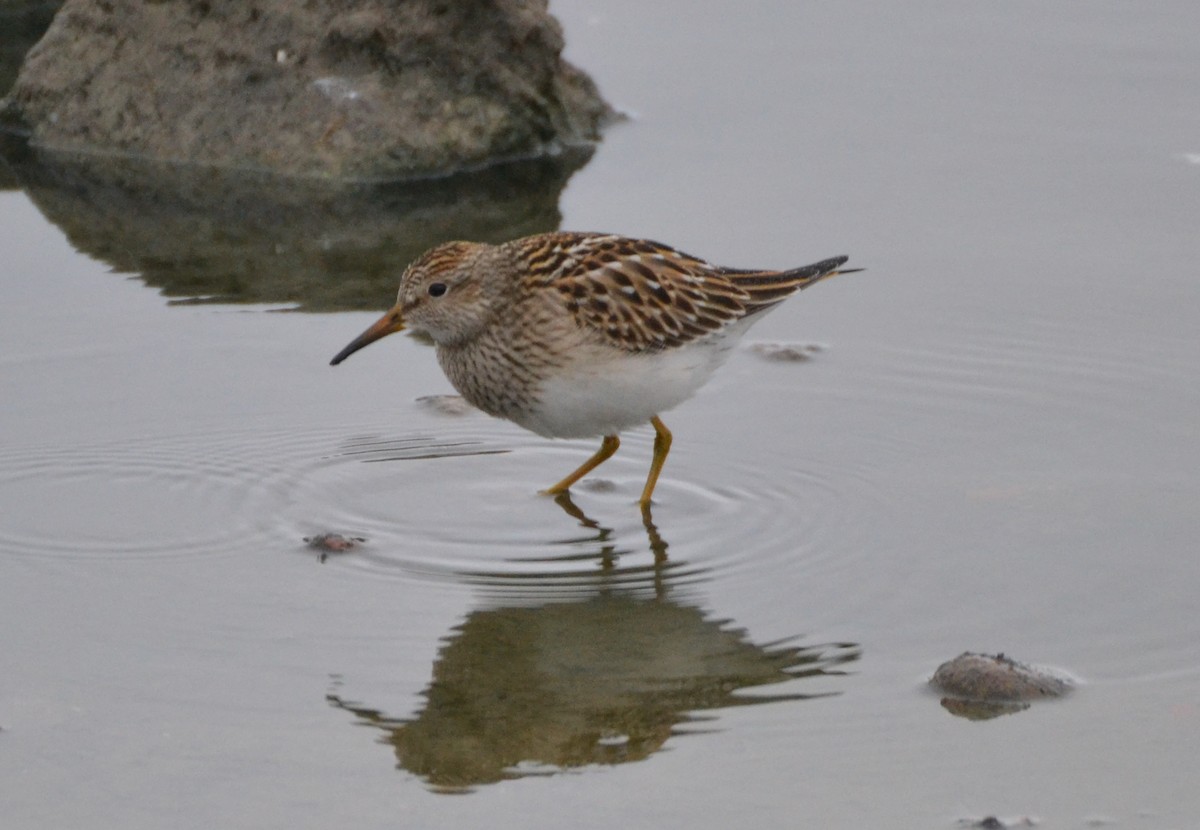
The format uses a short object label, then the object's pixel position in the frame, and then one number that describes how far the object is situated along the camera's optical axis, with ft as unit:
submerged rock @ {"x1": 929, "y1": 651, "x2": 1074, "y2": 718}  35.86
